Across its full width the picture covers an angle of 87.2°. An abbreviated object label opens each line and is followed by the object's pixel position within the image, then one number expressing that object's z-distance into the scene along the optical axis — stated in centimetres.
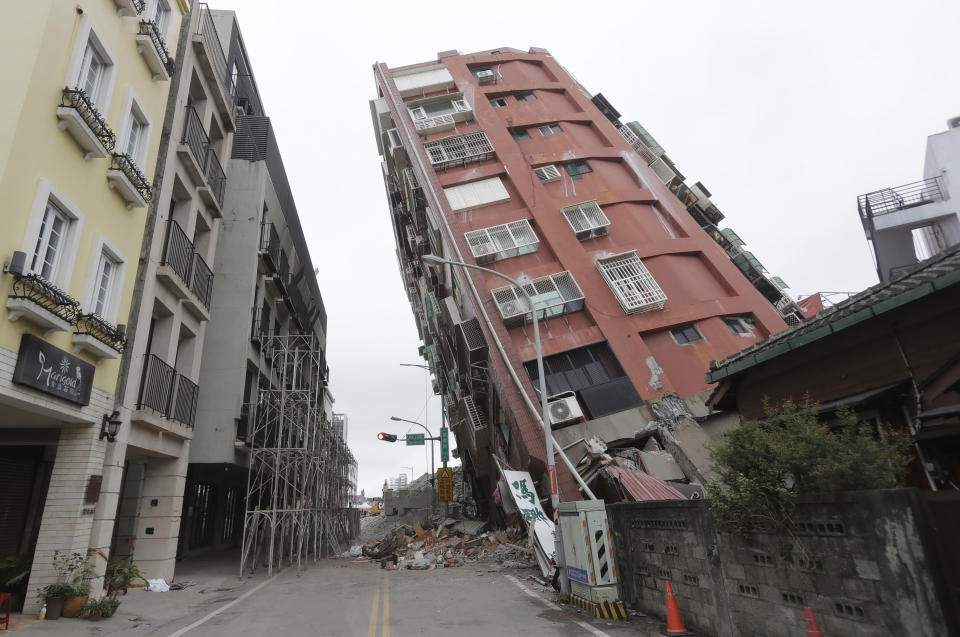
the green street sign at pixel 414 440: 3378
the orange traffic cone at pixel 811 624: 527
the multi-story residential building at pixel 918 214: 2391
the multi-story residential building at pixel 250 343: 1820
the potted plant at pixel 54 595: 920
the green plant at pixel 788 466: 572
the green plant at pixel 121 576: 1153
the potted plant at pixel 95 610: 948
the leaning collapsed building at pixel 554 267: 1986
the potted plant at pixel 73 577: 941
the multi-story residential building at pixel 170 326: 1288
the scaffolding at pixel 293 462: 1867
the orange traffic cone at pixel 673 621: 763
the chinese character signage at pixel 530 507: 1434
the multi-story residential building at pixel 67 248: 866
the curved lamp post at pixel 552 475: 1102
